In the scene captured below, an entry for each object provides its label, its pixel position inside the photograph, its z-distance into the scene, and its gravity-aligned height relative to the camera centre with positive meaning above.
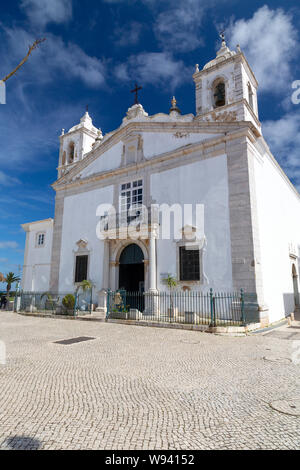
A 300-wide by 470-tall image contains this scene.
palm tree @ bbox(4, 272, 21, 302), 33.62 +1.53
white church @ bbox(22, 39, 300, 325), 13.80 +4.84
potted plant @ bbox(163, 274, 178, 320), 13.80 +0.51
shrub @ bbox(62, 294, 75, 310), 16.08 -0.48
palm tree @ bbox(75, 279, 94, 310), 17.58 +0.44
